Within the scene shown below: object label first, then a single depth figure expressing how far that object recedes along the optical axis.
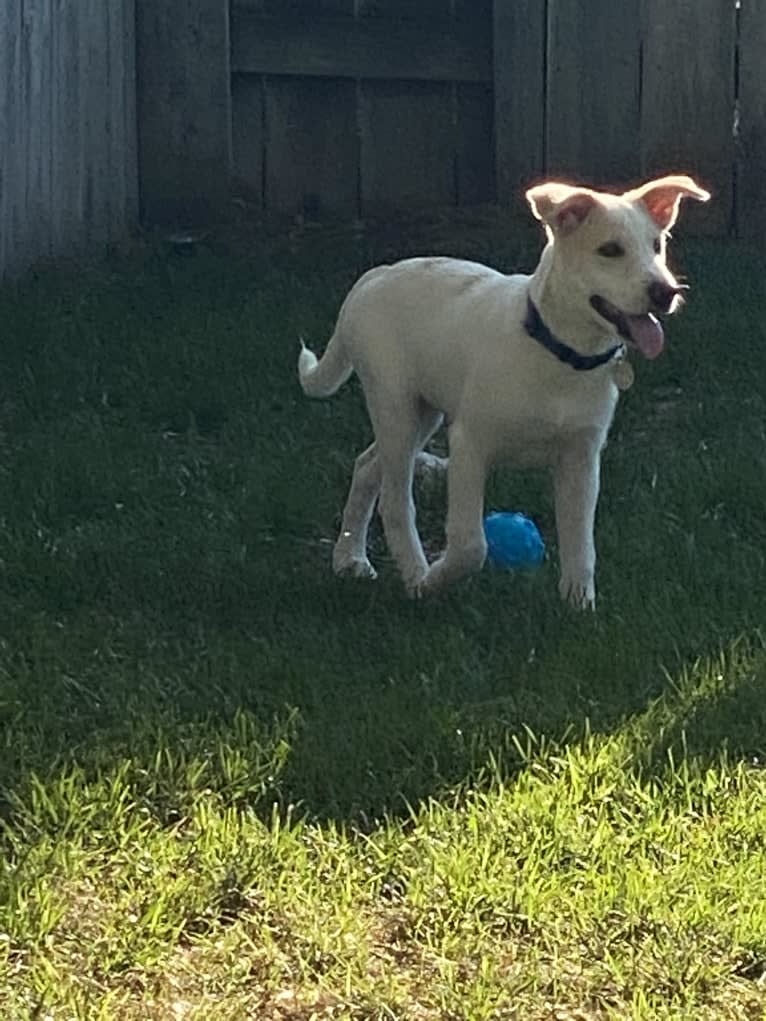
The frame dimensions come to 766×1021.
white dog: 4.59
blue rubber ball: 5.37
